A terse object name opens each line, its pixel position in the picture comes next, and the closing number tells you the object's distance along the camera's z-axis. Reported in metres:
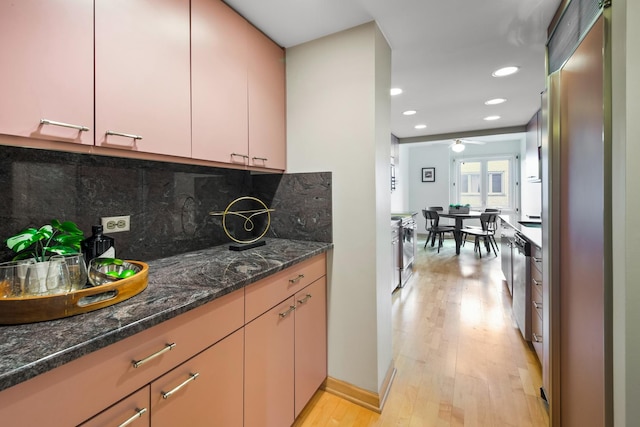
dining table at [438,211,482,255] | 5.31
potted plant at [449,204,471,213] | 6.04
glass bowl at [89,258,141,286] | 0.96
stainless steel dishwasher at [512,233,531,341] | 2.19
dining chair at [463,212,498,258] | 5.14
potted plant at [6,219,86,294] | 0.84
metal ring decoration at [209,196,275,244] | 1.92
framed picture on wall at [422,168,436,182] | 7.53
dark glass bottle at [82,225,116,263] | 1.12
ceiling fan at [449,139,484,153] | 5.50
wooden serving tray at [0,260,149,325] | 0.71
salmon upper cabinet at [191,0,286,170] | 1.34
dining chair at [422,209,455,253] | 5.61
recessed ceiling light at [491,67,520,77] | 2.43
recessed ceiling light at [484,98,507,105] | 3.29
